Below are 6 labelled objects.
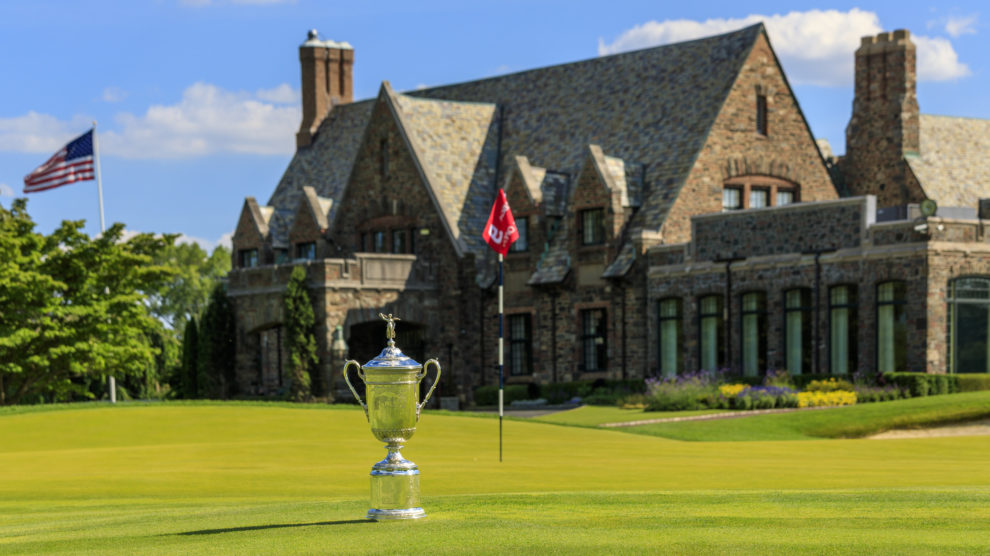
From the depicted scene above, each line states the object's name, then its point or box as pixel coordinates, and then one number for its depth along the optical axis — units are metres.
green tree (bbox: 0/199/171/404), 45.00
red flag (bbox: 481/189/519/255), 29.73
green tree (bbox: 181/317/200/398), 55.19
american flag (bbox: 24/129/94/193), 48.22
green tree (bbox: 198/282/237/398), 54.00
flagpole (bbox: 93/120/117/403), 48.66
